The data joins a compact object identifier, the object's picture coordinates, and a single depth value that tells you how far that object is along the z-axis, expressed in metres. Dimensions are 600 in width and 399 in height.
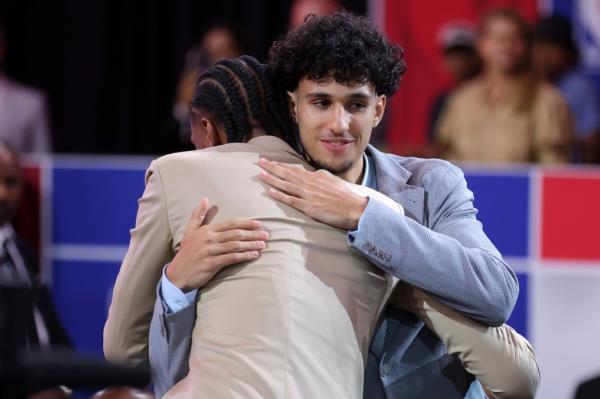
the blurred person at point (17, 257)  8.53
